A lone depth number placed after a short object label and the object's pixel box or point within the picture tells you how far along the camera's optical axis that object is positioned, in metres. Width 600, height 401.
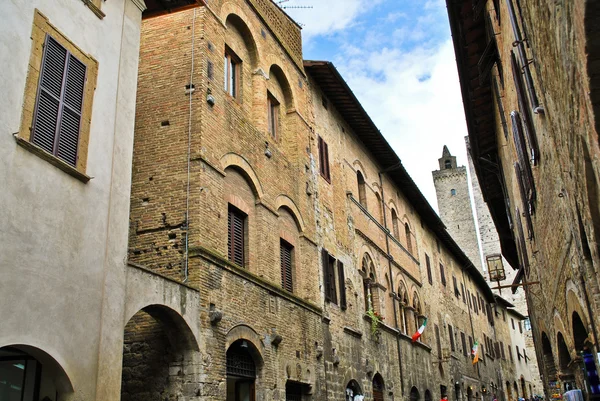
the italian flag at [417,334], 19.62
